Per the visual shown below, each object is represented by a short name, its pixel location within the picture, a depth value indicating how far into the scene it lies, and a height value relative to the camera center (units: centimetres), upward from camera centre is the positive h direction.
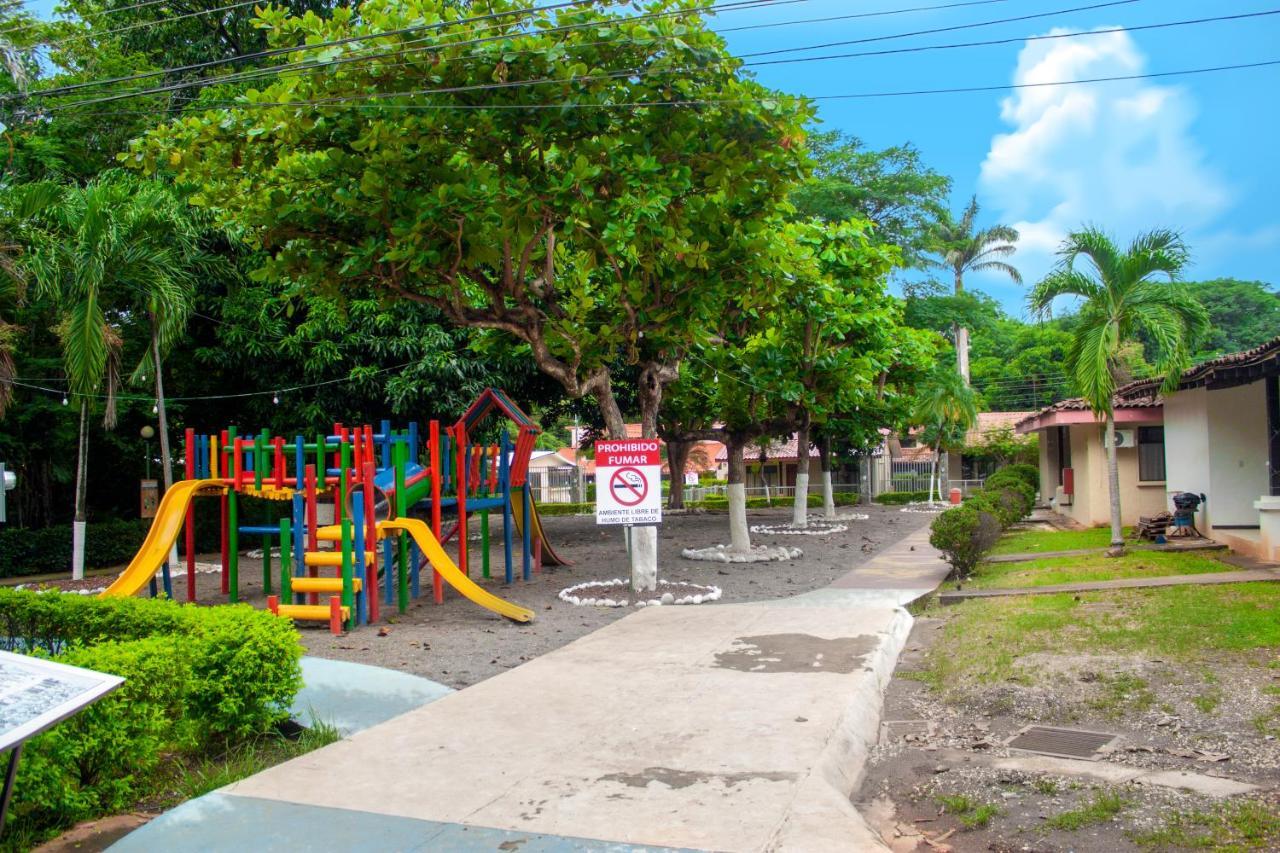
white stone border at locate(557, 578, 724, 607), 1294 -181
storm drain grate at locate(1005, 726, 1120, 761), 611 -184
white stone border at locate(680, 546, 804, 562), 1755 -168
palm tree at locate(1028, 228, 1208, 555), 1509 +227
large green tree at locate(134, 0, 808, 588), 1116 +381
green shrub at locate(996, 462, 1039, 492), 3106 -53
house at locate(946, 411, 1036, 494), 4544 -11
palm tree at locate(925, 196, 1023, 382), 5047 +1065
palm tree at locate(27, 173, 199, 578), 1658 +353
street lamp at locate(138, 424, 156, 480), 2152 +90
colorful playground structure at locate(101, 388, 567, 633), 1160 -49
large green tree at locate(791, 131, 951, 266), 3931 +1065
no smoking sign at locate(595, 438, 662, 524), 1284 -23
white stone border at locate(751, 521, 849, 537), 2361 -174
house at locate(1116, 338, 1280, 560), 1337 +3
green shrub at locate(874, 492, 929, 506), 4497 -180
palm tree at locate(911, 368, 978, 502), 3656 +194
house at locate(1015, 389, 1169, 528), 2114 -17
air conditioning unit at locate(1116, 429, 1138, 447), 2109 +33
